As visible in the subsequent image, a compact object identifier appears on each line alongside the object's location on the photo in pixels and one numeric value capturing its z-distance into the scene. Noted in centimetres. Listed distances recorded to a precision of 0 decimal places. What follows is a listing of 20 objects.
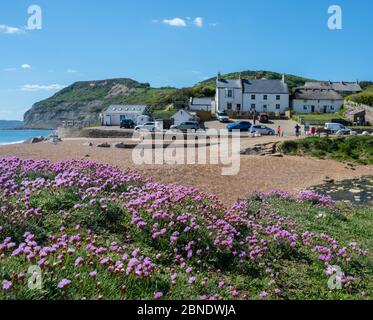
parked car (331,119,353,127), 5566
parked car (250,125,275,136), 4532
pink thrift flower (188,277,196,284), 520
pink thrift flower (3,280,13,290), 405
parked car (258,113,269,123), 6057
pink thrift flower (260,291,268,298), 541
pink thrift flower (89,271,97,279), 466
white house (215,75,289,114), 7688
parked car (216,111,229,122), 6262
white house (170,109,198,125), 6084
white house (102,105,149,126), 6631
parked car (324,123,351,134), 4603
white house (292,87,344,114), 7725
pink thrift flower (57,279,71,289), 434
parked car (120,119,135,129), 5816
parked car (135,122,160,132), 5087
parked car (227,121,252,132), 4966
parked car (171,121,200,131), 5119
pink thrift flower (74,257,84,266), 481
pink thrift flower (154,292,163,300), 463
